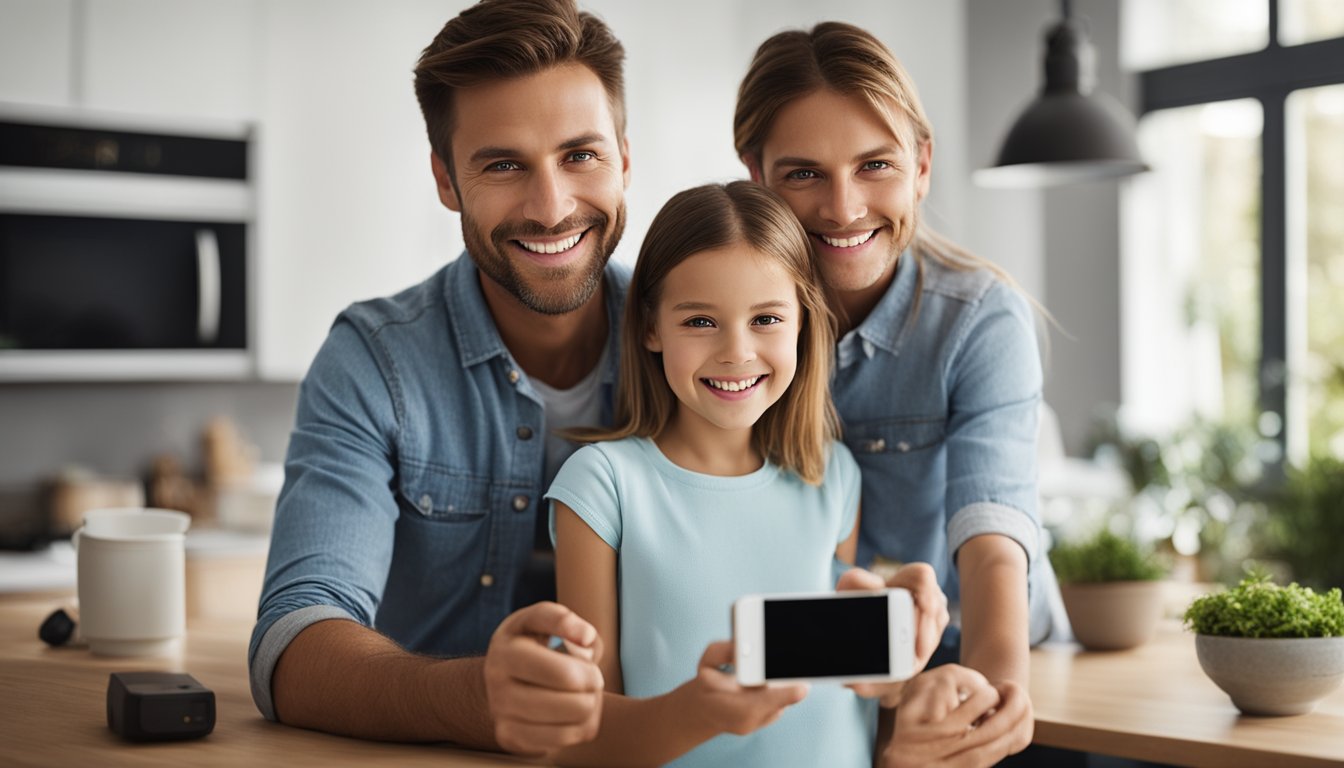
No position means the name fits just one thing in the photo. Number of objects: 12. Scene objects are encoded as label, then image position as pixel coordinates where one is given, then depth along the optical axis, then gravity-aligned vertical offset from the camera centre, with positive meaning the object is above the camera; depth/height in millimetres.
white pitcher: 1764 -245
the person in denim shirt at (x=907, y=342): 1630 +52
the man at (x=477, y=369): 1579 +22
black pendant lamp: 3395 +601
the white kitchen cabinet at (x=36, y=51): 3684 +868
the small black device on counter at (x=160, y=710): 1311 -291
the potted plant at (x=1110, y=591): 1879 -268
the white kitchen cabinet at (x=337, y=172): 4098 +625
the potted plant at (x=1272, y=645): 1471 -268
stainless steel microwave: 3684 +360
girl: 1472 -92
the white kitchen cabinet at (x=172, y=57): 3820 +893
